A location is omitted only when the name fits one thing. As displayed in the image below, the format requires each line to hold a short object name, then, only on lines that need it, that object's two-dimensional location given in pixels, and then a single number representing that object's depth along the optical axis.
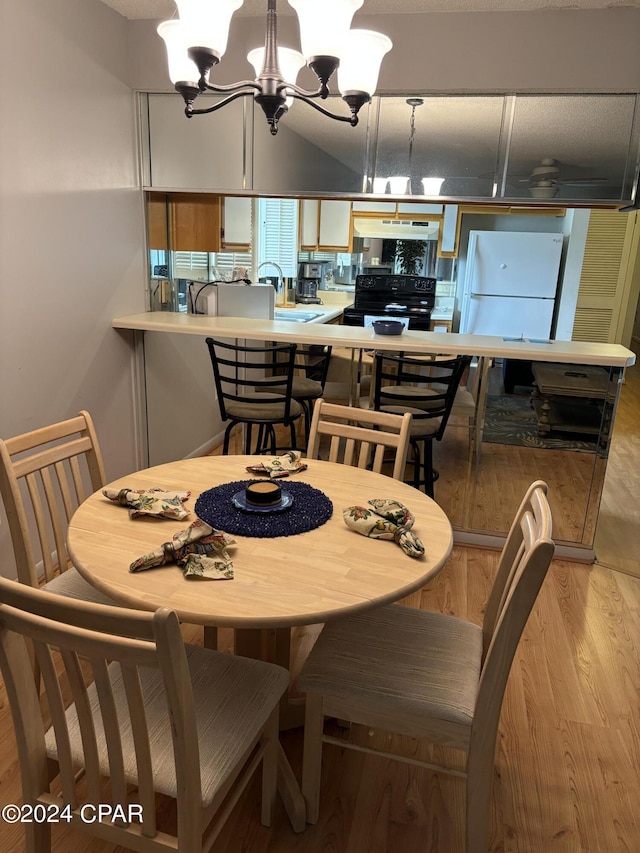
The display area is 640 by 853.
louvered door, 6.17
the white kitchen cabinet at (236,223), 4.00
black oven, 5.89
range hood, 5.89
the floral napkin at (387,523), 1.52
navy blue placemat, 1.59
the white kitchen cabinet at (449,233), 5.98
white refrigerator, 5.93
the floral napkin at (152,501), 1.62
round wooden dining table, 1.25
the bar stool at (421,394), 2.83
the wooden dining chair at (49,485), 1.70
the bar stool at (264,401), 3.02
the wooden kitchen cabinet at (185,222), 3.58
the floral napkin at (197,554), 1.36
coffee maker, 5.79
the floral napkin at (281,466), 1.98
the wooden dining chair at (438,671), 1.29
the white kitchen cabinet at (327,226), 5.57
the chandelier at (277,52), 1.53
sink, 4.70
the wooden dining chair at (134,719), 0.95
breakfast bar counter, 2.81
